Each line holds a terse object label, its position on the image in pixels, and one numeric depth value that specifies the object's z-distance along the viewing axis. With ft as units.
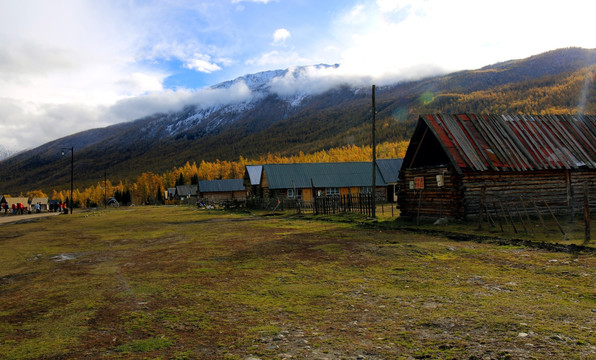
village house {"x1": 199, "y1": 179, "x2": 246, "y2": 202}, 315.99
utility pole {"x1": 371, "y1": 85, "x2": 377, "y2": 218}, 90.86
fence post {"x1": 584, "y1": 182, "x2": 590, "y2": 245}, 46.16
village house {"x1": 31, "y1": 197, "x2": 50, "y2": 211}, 441.27
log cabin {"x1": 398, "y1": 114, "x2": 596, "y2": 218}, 76.66
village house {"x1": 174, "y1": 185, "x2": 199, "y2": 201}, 403.95
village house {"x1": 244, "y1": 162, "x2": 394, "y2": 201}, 182.80
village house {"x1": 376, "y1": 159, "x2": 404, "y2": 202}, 191.83
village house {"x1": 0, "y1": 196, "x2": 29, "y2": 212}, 371.72
